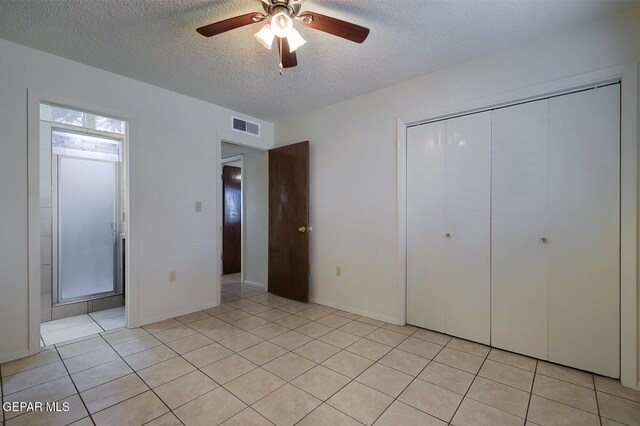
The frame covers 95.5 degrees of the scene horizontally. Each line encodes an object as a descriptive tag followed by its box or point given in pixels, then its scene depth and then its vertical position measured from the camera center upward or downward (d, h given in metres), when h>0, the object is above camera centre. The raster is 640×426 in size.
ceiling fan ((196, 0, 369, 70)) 1.71 +1.13
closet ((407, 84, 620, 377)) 2.07 -0.14
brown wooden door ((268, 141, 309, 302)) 3.80 -0.12
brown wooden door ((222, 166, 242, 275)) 5.59 -0.11
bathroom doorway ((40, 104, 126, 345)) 3.07 -0.12
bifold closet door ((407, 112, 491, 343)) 2.58 -0.13
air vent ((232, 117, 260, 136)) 3.88 +1.18
